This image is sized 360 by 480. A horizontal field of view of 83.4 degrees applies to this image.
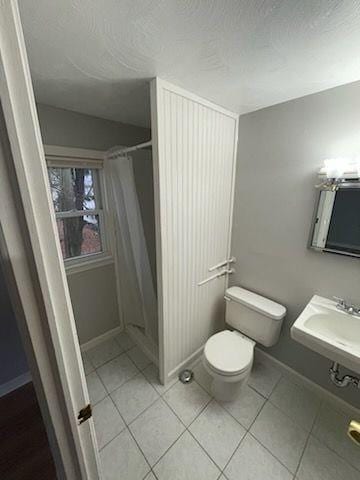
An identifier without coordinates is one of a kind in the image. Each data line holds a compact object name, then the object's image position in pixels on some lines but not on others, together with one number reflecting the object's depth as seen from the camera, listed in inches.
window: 69.0
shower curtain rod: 58.8
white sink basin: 42.9
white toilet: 57.3
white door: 14.1
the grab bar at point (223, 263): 73.7
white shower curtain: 68.7
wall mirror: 50.8
